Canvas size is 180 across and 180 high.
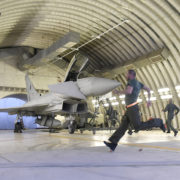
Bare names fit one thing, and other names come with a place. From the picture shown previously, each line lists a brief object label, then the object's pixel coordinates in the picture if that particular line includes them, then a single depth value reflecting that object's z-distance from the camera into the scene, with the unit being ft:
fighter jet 25.27
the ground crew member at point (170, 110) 29.37
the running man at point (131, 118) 12.26
